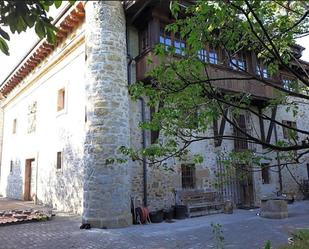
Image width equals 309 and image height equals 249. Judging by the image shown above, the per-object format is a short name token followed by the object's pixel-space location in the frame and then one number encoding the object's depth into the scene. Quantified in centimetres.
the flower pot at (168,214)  952
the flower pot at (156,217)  909
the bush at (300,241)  483
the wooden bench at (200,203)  1035
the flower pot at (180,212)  977
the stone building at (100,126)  857
